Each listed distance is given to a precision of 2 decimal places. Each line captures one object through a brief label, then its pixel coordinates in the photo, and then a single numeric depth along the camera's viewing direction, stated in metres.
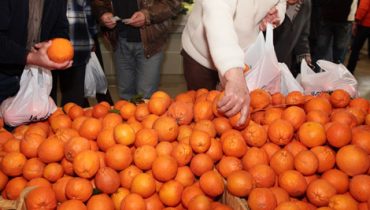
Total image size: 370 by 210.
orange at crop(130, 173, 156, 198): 0.98
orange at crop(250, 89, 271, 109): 1.30
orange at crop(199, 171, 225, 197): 0.99
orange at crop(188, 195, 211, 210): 0.93
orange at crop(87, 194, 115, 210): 0.94
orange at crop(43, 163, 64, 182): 1.04
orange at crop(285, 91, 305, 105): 1.32
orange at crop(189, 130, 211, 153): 1.08
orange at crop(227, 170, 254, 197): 0.97
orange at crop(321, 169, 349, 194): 1.01
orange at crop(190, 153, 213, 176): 1.05
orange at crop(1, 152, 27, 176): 1.07
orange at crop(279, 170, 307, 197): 0.99
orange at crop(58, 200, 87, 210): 0.92
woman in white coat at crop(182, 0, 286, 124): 1.21
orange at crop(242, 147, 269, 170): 1.07
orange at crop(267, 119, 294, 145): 1.12
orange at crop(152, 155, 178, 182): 1.00
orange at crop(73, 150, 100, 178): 1.00
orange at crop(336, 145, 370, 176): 1.02
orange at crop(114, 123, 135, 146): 1.10
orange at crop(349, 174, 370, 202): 0.97
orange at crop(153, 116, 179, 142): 1.14
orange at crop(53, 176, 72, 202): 1.00
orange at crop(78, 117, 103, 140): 1.17
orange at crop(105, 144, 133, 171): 1.03
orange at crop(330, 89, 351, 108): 1.38
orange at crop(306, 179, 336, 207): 0.96
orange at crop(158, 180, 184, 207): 0.99
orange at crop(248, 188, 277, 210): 0.92
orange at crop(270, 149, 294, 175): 1.05
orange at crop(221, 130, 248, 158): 1.09
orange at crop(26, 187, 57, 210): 0.94
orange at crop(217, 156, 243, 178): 1.07
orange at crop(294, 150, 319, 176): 1.02
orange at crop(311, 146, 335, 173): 1.06
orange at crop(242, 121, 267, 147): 1.13
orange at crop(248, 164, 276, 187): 1.00
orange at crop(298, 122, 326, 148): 1.12
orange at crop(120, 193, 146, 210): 0.93
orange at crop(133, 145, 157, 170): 1.04
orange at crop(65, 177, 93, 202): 0.96
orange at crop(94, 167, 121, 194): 0.98
